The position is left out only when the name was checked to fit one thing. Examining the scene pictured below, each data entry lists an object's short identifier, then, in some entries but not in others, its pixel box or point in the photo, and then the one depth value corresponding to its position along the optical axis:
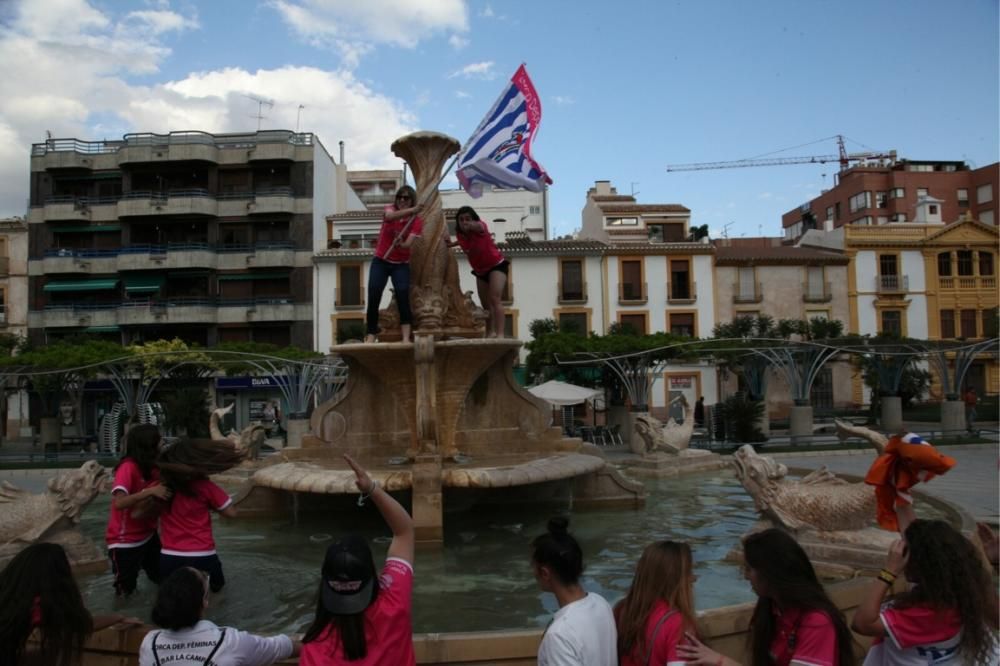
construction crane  69.38
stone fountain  8.78
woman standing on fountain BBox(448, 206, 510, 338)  9.05
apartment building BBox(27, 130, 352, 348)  40.56
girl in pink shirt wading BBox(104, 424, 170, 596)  4.75
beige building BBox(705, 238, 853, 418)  41.28
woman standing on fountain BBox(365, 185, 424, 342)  9.19
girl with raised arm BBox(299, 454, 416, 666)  2.73
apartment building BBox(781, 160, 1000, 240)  55.19
